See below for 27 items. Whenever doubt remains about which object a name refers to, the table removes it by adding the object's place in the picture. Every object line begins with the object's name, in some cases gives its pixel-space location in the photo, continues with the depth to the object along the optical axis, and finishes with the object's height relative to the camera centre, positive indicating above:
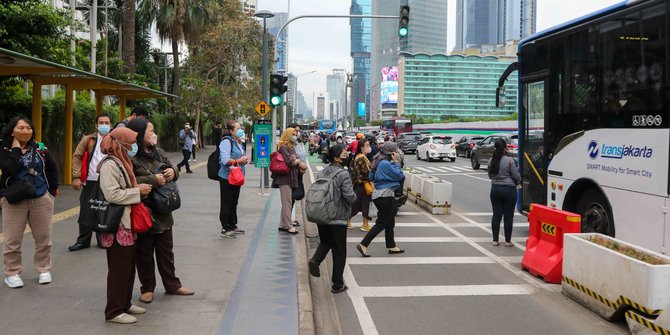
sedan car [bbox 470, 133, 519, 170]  25.73 -0.36
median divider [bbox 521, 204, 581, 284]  7.30 -1.27
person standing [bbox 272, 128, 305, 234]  9.74 -0.63
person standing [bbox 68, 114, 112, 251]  7.51 -0.22
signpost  15.09 -0.06
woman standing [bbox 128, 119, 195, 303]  5.44 -0.87
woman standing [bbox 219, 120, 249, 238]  9.11 -0.40
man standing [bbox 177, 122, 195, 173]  21.55 -0.07
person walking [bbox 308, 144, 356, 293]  6.71 -1.00
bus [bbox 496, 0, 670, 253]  6.96 +0.31
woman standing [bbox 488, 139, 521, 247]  9.16 -0.62
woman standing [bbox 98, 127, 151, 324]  4.96 -0.58
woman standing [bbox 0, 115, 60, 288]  6.05 -0.58
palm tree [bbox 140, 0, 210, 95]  34.25 +7.04
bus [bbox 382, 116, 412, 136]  73.62 +1.98
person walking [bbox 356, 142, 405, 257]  8.52 -0.81
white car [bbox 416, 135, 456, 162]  33.53 -0.41
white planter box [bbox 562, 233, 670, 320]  5.30 -1.30
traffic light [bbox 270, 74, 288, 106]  16.92 +1.43
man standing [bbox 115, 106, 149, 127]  7.28 +0.32
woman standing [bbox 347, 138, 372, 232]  10.48 -0.66
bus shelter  10.23 +1.29
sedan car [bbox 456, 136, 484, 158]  37.66 -0.31
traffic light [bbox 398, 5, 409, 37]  16.89 +3.36
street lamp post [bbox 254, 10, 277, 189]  17.25 +2.32
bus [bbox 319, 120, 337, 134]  101.00 +2.55
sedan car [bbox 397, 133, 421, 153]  44.16 -0.17
